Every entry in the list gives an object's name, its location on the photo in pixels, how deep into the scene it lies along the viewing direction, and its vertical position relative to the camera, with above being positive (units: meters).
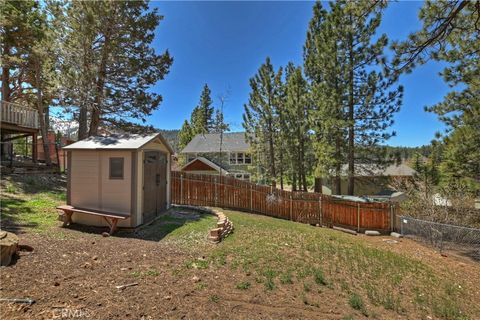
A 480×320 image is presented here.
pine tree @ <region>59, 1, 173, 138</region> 10.70 +4.49
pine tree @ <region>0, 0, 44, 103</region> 11.62 +5.86
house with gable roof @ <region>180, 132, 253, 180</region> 28.02 +0.83
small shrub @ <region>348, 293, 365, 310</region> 3.97 -2.13
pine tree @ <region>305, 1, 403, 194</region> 14.27 +3.91
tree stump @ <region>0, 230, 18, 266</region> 3.79 -1.26
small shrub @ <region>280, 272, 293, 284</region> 4.42 -1.97
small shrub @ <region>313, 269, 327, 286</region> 4.60 -2.05
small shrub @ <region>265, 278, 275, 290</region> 4.16 -1.95
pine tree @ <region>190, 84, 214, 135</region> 40.91 +8.46
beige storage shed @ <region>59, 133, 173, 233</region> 6.94 -0.52
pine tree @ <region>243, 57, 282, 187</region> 19.50 +3.46
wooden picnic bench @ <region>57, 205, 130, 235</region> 6.46 -1.33
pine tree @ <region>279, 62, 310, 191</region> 17.58 +2.68
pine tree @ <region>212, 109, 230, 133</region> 18.81 +2.64
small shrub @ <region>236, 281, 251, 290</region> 4.05 -1.90
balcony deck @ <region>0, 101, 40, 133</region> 10.95 +1.89
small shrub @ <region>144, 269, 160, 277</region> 4.14 -1.76
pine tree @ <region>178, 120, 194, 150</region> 40.31 +4.24
